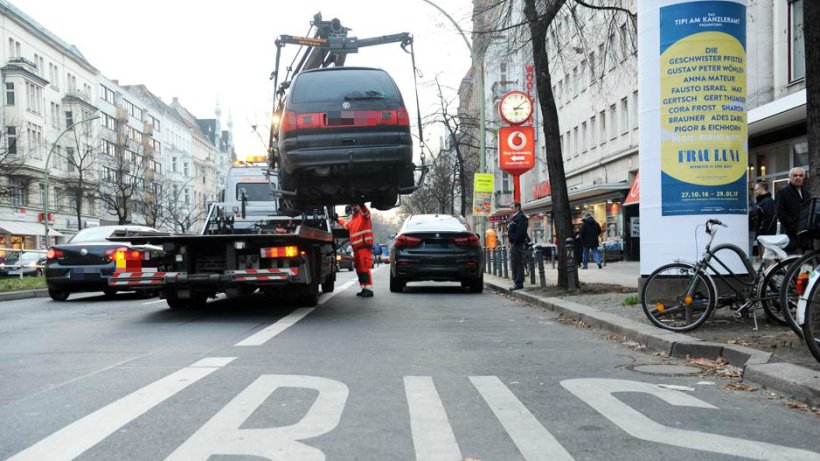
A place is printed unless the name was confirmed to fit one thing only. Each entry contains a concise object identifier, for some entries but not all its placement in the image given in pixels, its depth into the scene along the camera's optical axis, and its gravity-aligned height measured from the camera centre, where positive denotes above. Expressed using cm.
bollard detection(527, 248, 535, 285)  1664 -56
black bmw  1586 -35
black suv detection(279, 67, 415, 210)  1040 +151
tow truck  1045 -28
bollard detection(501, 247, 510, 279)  2084 -63
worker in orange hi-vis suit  1438 +6
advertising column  920 +130
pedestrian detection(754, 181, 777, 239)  1195 +33
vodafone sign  2419 +270
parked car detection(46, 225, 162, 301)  1484 -43
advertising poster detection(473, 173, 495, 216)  2636 +144
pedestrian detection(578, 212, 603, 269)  2562 +3
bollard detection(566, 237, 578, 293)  1361 -67
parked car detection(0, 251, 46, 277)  2934 -82
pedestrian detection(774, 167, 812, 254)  961 +33
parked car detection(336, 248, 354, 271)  3528 -95
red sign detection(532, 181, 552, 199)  4538 +276
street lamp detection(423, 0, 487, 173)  2357 +459
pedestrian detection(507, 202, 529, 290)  1617 -8
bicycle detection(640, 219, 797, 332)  779 -59
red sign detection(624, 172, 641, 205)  3023 +152
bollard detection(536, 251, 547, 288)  1516 -69
